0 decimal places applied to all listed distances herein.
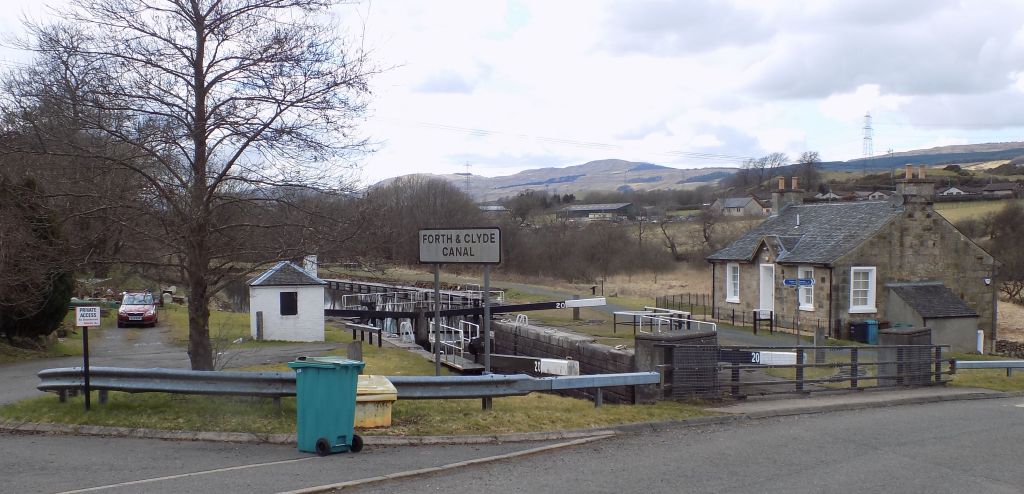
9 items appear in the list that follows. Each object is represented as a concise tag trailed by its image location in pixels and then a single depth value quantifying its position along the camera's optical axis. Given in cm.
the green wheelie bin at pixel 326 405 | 917
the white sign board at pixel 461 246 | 1090
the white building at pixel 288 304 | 2659
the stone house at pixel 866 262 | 3011
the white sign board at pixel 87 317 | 1080
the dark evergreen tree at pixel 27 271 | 1201
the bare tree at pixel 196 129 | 1078
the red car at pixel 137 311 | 3192
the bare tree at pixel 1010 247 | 4850
